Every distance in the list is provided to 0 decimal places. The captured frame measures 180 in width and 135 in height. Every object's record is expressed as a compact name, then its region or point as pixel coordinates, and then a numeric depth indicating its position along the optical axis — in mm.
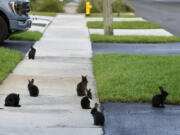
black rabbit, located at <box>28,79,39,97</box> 13611
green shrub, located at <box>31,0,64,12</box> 49947
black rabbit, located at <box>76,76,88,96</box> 13717
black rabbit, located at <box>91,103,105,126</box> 10969
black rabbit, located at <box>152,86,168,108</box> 12833
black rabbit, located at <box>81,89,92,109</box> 12386
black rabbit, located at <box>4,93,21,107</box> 12314
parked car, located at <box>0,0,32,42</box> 22883
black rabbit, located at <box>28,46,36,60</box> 19440
